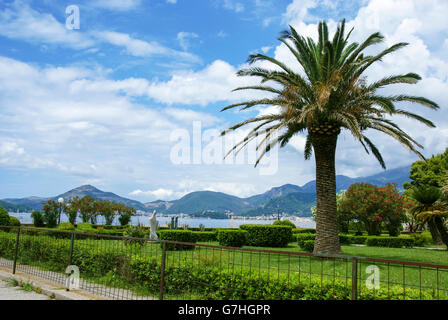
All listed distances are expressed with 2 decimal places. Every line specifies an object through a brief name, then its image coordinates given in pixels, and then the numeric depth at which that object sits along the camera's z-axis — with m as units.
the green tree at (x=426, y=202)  21.64
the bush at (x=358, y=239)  26.44
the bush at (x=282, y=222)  29.57
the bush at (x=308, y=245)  18.00
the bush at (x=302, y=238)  19.16
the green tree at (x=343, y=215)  32.08
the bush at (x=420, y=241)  26.34
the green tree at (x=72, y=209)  33.97
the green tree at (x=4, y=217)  17.59
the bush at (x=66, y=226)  19.79
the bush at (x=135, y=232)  16.27
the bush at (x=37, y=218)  29.92
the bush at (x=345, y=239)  25.24
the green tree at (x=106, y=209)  36.43
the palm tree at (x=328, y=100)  13.36
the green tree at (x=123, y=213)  38.16
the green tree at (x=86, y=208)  35.60
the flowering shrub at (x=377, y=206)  30.09
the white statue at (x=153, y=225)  17.41
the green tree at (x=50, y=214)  29.98
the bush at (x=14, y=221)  18.55
